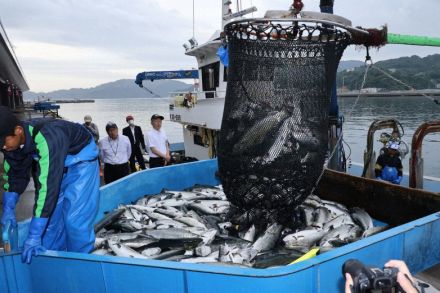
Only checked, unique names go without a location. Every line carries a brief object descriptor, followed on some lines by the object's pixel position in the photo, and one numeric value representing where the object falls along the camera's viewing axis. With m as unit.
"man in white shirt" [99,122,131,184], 7.16
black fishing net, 3.74
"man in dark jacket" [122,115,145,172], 8.33
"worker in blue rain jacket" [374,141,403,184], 6.57
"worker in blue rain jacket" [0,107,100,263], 3.19
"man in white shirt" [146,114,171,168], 7.92
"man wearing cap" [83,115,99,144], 9.25
